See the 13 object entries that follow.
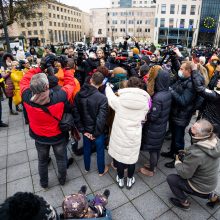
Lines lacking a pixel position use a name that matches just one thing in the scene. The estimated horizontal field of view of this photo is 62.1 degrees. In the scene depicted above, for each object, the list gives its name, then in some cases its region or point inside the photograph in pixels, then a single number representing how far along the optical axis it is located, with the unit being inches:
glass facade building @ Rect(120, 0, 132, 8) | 4183.1
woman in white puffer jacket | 102.0
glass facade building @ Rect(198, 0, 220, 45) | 1903.7
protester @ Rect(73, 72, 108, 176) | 111.7
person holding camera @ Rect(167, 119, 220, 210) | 86.4
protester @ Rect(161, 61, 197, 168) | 123.9
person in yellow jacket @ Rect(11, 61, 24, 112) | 222.5
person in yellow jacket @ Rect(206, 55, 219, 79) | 249.1
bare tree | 606.2
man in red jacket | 92.4
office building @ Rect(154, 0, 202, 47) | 1910.7
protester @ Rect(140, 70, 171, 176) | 114.7
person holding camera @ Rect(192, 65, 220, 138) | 118.6
